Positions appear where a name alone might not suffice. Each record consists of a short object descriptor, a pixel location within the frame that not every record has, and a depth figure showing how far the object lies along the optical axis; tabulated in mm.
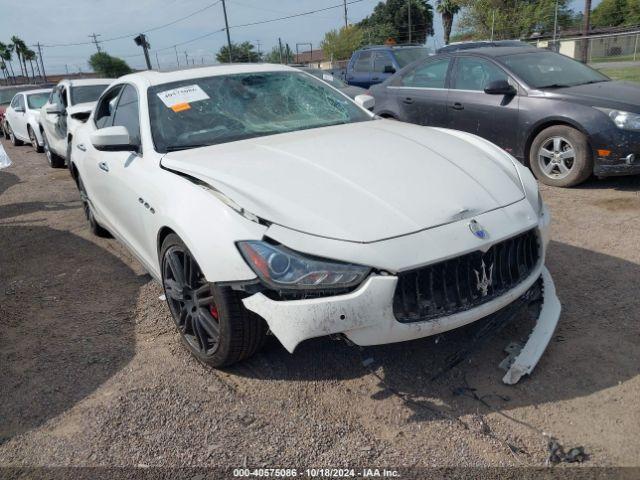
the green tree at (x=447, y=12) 45922
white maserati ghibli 2281
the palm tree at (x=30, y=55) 89081
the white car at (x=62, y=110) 9305
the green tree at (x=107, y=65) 71812
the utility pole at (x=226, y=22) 40453
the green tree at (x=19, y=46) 87438
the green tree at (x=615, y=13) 54469
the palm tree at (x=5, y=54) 82125
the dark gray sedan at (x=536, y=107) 5453
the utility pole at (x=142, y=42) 18405
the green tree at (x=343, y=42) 66500
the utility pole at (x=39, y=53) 88500
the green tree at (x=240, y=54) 70938
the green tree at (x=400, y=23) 64500
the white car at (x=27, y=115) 12086
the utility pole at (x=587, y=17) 27450
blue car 12652
